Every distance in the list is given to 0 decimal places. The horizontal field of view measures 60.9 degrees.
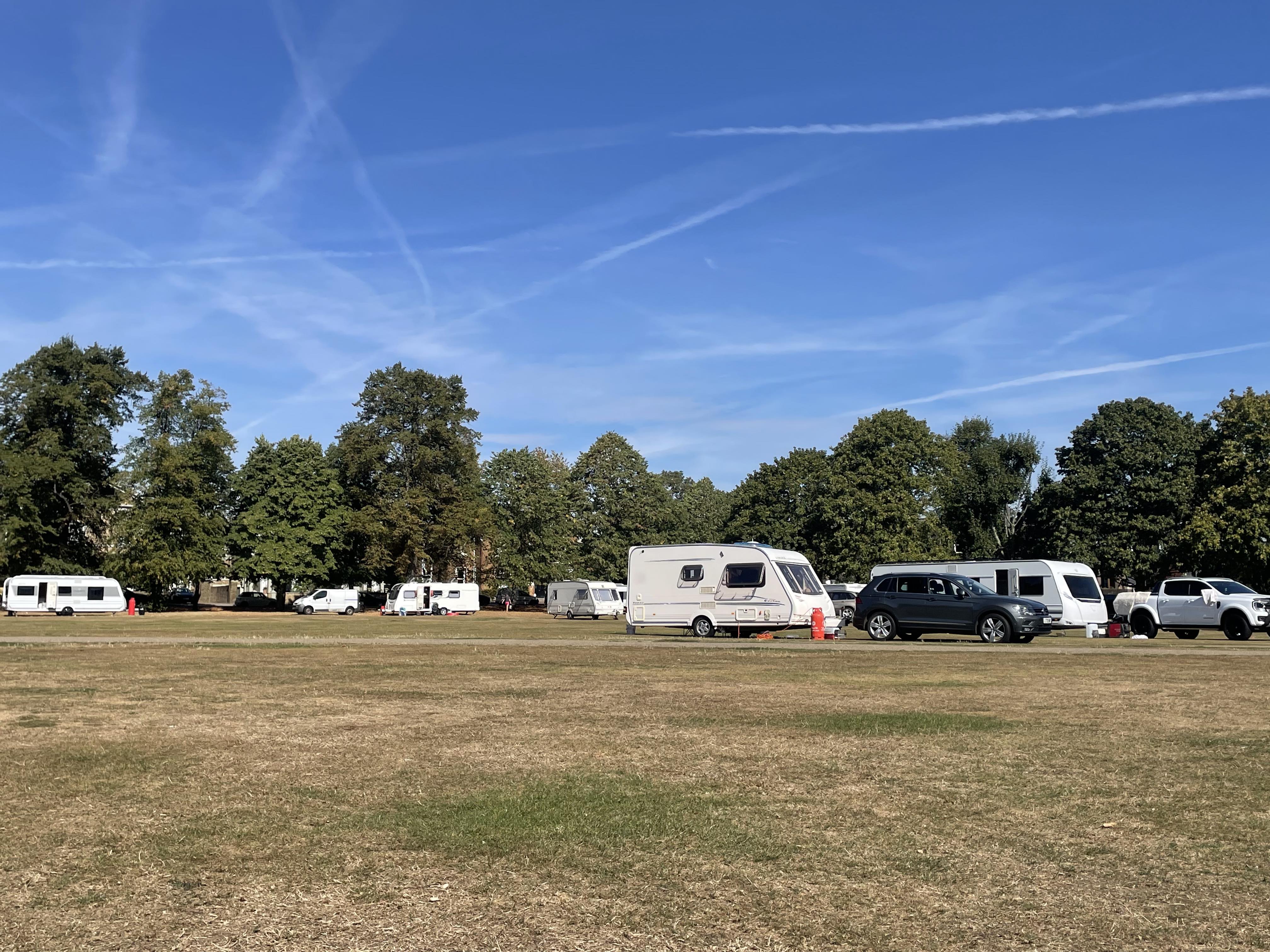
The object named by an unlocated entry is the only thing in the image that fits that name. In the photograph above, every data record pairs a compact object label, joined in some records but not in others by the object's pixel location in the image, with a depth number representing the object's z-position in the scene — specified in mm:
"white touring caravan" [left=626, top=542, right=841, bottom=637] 31219
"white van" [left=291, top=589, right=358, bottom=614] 69312
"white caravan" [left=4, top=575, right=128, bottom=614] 60531
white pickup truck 32438
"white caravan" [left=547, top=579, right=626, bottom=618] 61969
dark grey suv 29391
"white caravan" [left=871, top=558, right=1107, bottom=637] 37781
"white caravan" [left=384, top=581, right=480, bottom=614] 66875
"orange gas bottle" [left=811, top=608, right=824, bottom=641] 30844
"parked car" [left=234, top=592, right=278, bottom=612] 82631
